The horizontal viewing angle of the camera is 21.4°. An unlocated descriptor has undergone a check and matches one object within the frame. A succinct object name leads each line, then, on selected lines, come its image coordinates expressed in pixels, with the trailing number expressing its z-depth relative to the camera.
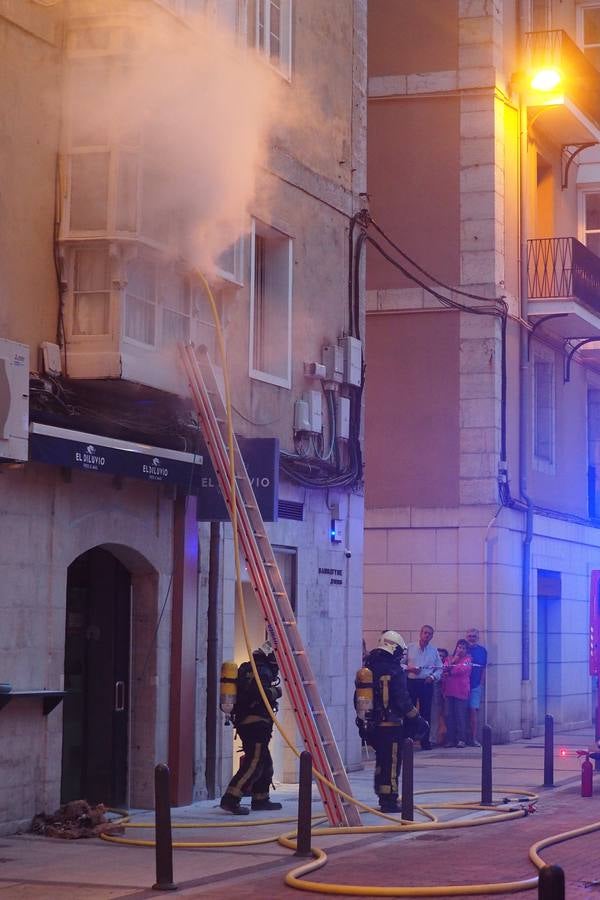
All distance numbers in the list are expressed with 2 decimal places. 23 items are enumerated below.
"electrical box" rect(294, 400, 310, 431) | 17.45
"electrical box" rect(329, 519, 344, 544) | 18.44
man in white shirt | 22.17
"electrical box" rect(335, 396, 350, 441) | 18.39
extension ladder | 13.23
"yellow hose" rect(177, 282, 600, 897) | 9.73
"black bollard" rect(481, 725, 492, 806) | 14.86
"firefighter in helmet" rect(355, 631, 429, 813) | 14.44
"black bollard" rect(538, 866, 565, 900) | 6.05
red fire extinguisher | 16.06
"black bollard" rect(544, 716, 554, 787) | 16.36
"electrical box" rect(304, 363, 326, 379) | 17.84
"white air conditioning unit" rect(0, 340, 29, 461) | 12.26
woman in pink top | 22.72
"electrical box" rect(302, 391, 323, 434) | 17.66
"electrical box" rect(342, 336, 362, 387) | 18.50
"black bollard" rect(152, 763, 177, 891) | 9.76
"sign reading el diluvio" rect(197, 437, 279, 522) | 15.11
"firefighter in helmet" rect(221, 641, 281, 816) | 14.31
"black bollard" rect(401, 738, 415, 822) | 13.20
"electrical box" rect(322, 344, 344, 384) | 18.19
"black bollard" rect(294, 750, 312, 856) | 11.26
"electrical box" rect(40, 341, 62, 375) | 13.29
